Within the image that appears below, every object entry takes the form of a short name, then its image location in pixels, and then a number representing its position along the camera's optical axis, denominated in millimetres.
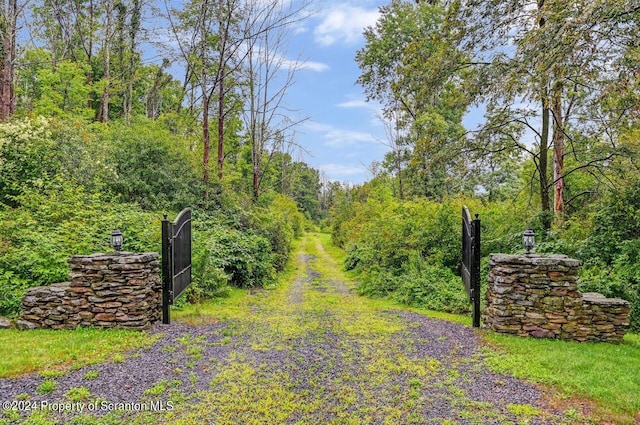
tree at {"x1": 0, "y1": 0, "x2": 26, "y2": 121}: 10633
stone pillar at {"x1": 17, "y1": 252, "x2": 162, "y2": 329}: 5070
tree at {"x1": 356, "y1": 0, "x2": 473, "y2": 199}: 18859
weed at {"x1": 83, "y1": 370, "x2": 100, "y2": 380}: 3574
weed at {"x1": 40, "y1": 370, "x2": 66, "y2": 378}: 3557
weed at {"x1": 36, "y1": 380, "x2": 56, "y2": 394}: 3242
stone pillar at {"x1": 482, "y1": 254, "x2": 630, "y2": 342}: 4957
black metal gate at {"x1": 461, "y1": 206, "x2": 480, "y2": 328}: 5746
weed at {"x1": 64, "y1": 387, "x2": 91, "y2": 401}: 3172
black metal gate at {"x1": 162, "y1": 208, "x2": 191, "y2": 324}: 5617
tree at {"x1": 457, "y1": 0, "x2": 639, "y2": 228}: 4508
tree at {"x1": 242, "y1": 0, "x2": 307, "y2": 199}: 15828
